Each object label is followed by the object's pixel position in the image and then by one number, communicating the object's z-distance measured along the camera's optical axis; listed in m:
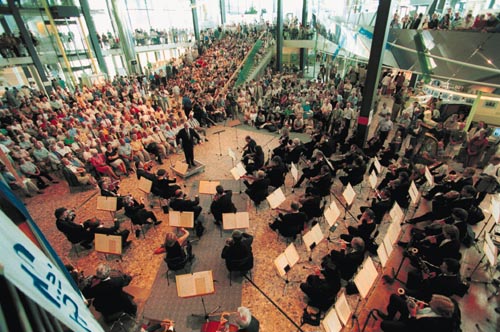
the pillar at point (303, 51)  25.16
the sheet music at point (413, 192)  6.35
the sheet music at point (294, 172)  7.44
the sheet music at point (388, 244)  4.77
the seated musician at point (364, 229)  5.57
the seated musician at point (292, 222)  6.05
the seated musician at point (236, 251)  5.30
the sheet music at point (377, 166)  7.66
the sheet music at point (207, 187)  6.98
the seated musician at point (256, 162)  8.97
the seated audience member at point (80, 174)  8.95
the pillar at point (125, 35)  20.62
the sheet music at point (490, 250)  4.59
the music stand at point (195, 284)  4.21
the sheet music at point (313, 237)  5.10
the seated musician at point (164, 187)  7.68
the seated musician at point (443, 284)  4.21
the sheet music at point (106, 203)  6.57
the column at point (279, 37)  20.67
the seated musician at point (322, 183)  7.43
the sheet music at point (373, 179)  7.08
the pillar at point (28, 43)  16.23
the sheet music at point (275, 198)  6.32
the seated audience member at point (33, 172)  9.22
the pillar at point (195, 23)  31.97
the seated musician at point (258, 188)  7.44
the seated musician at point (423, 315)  3.49
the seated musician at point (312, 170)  8.18
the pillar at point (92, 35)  20.30
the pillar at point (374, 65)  8.52
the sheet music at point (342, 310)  3.72
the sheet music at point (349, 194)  6.44
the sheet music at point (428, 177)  7.00
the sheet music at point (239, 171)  7.56
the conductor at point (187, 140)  9.62
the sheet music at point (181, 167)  8.06
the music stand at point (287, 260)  4.70
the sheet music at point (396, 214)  5.41
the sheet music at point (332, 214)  5.67
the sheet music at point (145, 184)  7.06
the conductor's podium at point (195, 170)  9.75
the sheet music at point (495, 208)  5.37
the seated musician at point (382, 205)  6.25
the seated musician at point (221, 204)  6.80
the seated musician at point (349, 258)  4.80
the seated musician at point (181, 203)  6.83
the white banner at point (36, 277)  1.09
